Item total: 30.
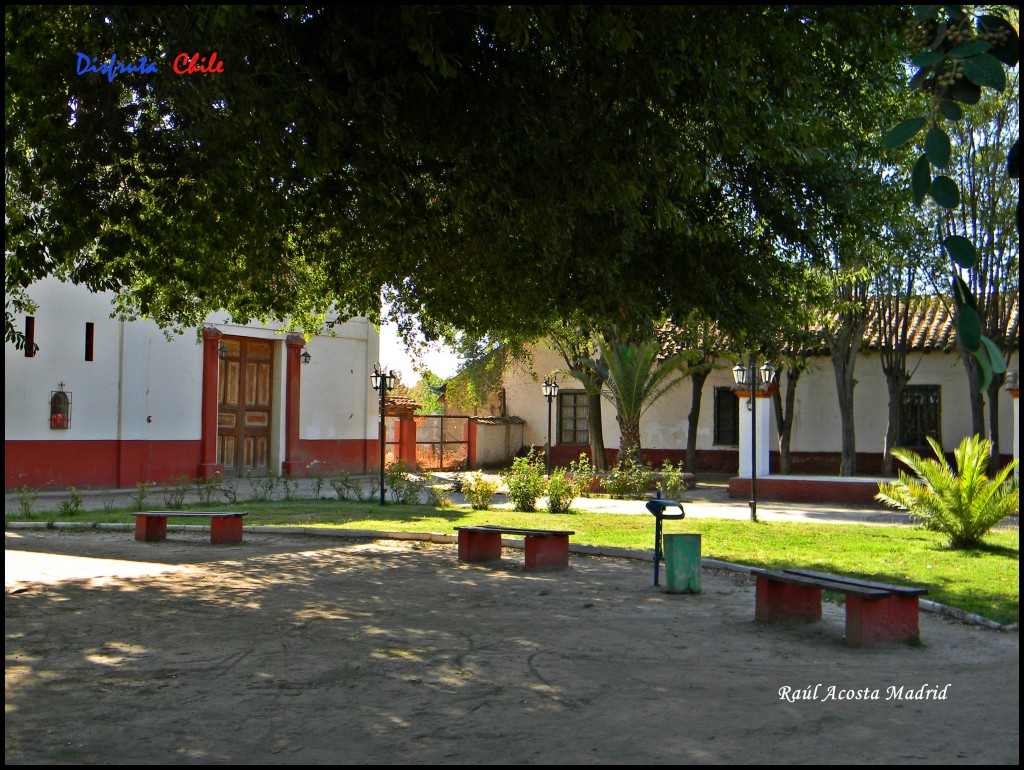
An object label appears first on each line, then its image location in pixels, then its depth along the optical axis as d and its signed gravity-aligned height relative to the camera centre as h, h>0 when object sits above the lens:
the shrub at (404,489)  18.44 -1.06
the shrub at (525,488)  17.08 -0.94
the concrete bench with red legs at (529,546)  10.12 -1.18
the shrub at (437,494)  18.02 -1.19
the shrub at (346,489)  19.25 -1.12
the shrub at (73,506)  15.27 -1.19
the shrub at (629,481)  20.52 -0.97
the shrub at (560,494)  16.73 -1.02
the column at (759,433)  20.48 +0.05
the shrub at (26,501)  15.02 -1.13
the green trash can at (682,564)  8.71 -1.13
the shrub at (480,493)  17.88 -1.08
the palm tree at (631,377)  23.86 +1.39
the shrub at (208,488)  17.24 -1.07
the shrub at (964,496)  11.64 -0.71
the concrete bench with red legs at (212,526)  12.32 -1.20
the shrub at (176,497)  16.83 -1.23
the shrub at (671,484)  18.42 -0.92
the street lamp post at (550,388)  23.63 +1.09
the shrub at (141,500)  15.80 -1.11
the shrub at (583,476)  19.66 -0.85
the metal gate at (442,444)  32.91 -0.38
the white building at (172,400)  19.80 +0.70
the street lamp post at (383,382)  18.56 +0.95
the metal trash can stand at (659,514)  8.62 -0.71
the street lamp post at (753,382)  15.99 +1.00
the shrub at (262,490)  19.23 -1.23
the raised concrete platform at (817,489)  19.27 -1.07
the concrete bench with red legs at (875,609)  6.52 -1.15
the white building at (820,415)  27.25 +0.62
